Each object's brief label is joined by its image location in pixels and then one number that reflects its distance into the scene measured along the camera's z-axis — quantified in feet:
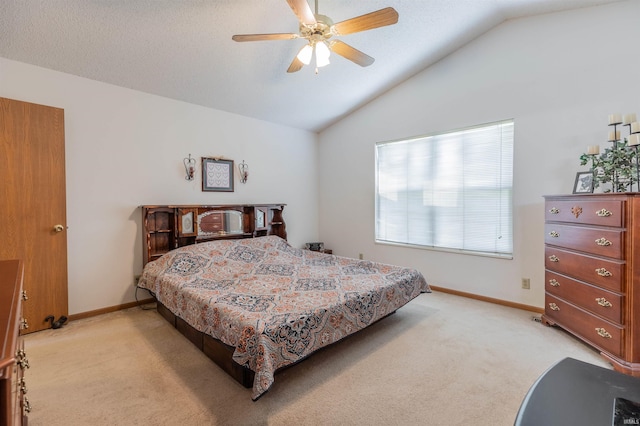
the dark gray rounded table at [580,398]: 2.22
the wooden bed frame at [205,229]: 7.09
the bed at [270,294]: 5.76
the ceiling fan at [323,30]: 6.44
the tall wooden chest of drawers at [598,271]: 6.56
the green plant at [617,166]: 7.60
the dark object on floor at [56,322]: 9.01
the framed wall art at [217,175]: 12.78
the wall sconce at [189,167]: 12.23
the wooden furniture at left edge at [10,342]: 1.99
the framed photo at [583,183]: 8.70
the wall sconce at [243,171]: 14.06
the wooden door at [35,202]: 8.30
